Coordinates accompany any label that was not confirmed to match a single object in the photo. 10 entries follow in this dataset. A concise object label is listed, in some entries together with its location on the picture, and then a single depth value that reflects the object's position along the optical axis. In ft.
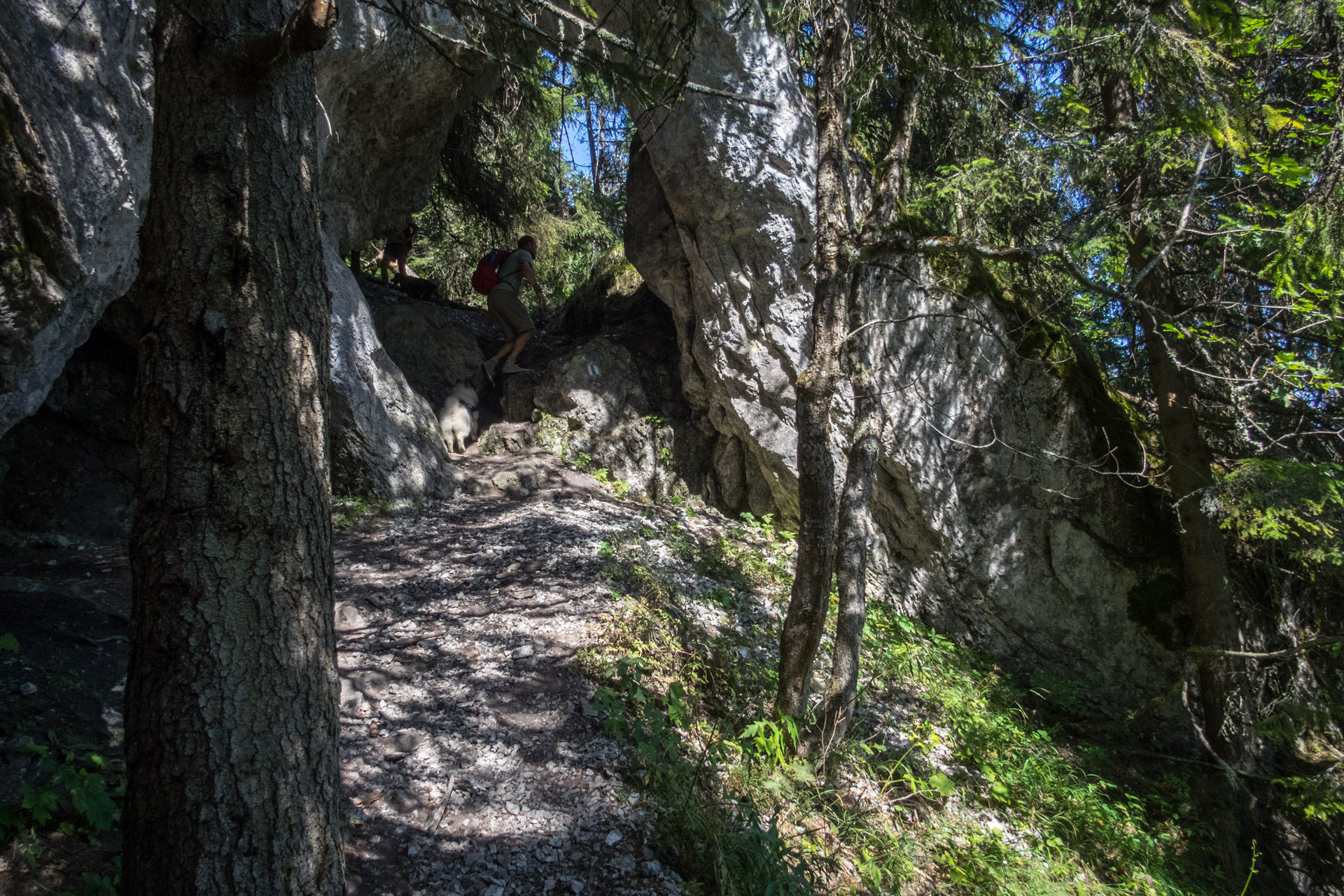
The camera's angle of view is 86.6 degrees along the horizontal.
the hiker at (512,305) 31.48
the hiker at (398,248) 36.42
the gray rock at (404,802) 11.52
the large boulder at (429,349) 31.12
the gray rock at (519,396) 31.04
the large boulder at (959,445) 24.91
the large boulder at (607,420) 30.07
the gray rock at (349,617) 16.52
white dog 29.12
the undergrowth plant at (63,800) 9.09
